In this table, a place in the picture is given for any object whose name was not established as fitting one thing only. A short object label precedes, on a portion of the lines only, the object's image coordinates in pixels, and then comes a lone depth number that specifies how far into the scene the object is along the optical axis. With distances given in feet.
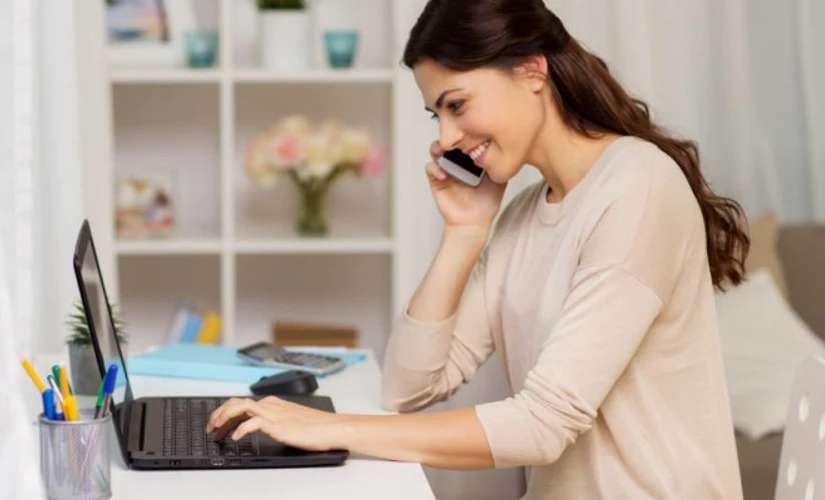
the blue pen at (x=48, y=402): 9.05
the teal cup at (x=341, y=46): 16.32
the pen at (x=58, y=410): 9.09
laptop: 9.67
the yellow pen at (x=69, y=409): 9.09
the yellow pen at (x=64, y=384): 9.19
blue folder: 11.50
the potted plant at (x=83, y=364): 10.71
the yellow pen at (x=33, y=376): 9.20
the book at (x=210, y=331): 16.38
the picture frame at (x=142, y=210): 16.51
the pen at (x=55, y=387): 9.11
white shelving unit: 17.34
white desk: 9.33
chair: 10.21
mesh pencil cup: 9.03
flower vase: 16.59
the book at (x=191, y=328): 15.06
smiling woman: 10.20
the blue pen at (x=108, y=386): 9.21
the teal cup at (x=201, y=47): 16.33
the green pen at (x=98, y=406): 9.22
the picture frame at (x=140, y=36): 16.44
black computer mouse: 10.99
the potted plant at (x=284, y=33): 16.32
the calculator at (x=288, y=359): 11.62
